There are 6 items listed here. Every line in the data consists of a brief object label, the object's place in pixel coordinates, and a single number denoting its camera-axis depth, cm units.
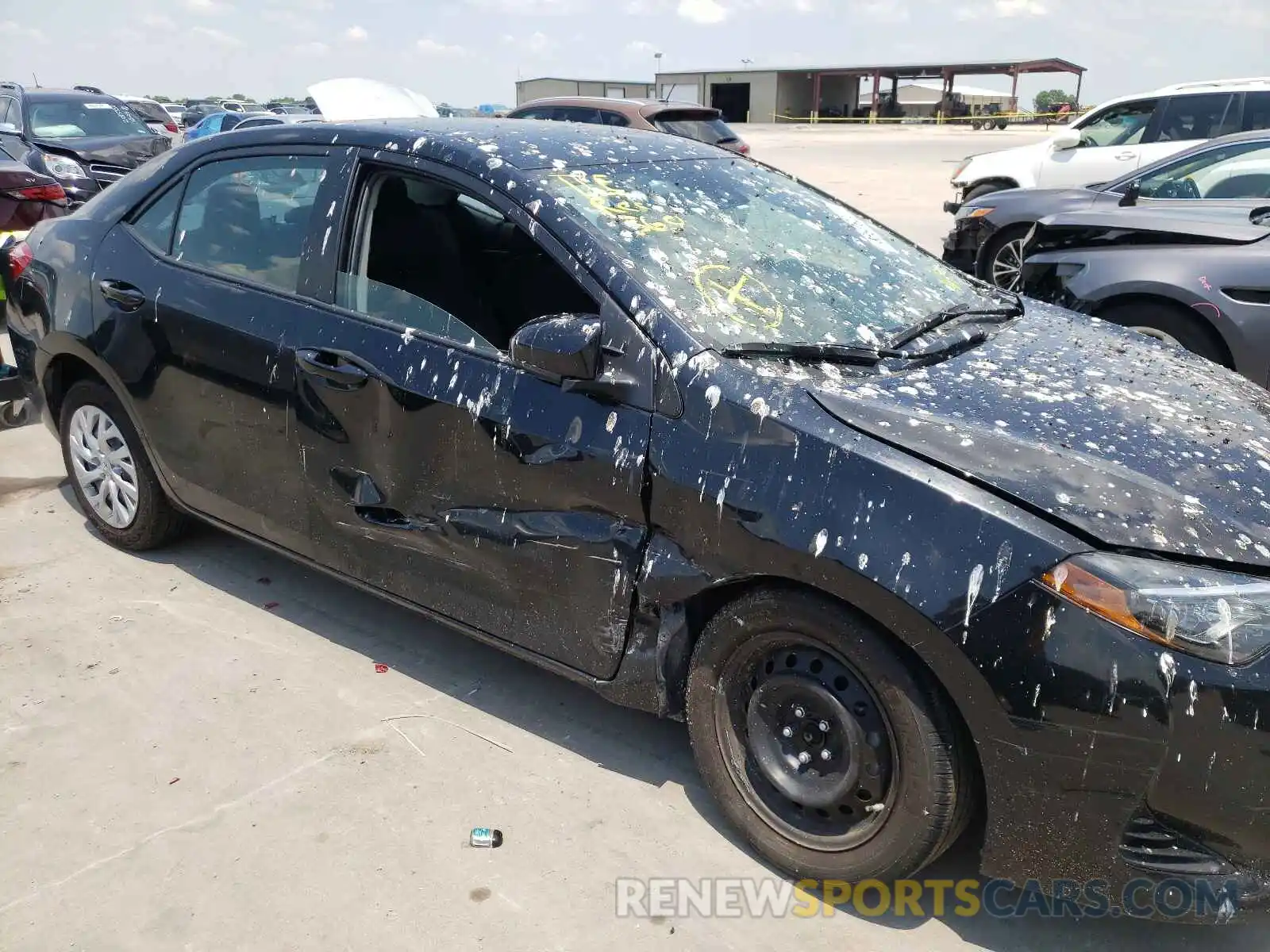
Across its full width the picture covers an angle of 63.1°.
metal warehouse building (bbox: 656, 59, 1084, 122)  5638
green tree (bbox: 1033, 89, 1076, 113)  8007
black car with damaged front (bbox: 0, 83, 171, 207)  1120
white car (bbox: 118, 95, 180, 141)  2144
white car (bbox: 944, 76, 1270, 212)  1026
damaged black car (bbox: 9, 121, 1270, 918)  205
